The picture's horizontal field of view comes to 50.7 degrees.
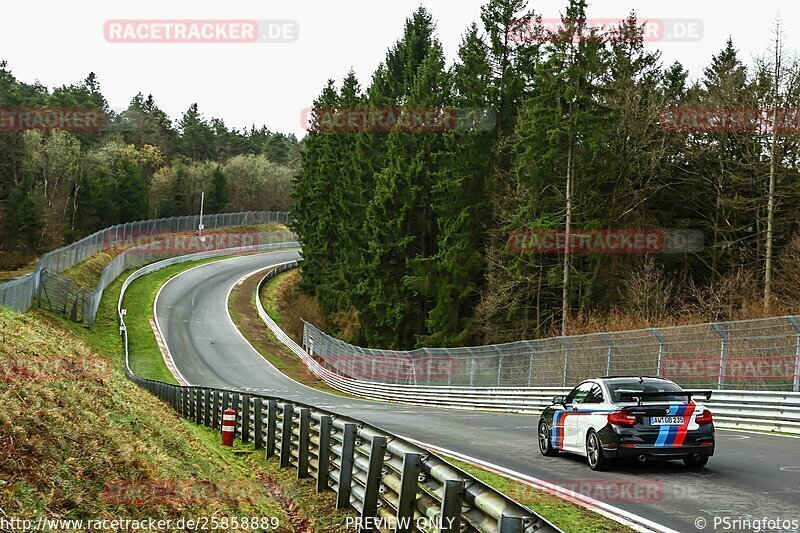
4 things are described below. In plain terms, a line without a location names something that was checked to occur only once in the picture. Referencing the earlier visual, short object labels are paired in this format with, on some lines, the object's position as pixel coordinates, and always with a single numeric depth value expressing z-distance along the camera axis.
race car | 12.16
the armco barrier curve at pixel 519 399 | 18.58
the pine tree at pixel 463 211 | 45.09
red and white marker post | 18.67
